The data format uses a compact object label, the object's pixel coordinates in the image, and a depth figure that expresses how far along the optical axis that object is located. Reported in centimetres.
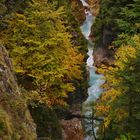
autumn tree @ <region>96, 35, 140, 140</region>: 2130
